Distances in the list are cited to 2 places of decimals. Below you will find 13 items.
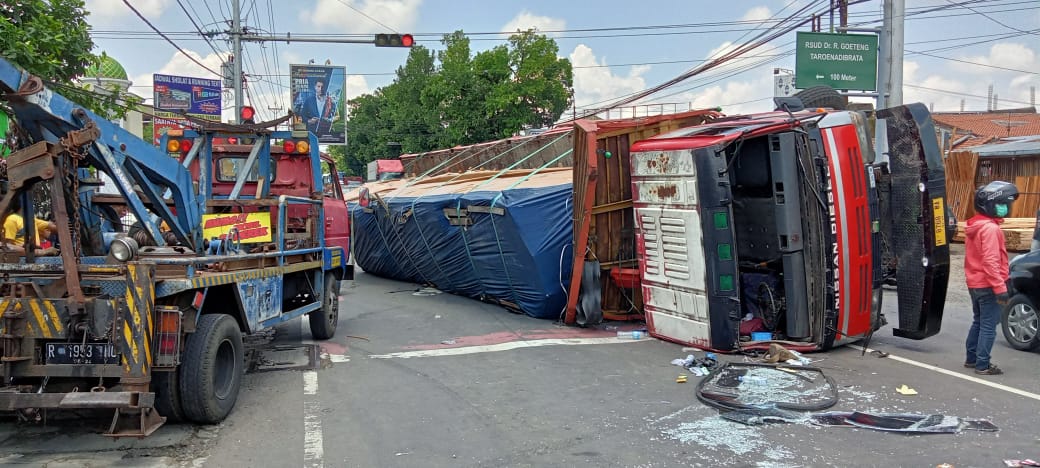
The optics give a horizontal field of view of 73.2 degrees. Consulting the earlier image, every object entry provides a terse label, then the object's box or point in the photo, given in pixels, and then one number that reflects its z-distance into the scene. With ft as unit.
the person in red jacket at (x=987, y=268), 21.80
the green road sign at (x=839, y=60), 48.47
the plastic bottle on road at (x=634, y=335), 28.37
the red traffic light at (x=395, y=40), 55.21
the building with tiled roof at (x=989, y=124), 94.08
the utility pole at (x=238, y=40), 63.16
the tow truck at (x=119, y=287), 15.35
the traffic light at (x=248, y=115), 28.72
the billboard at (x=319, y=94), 79.15
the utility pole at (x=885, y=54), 43.60
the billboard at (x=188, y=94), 107.04
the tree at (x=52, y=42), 24.63
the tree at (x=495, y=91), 101.30
